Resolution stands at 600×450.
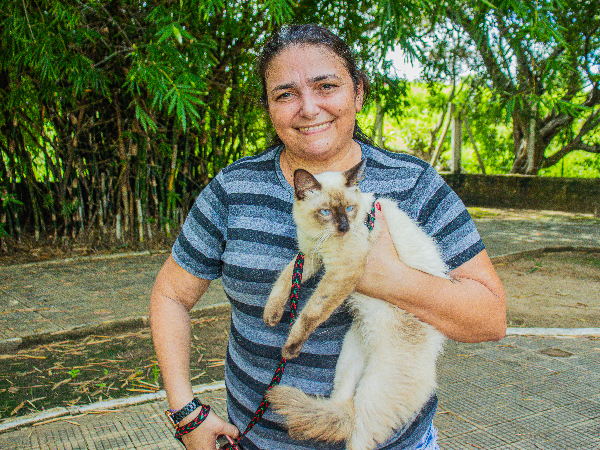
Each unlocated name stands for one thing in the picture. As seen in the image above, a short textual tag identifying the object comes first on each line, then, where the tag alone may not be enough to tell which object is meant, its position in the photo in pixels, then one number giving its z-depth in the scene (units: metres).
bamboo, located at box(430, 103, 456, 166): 13.57
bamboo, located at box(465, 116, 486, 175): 13.84
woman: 1.36
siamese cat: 1.38
